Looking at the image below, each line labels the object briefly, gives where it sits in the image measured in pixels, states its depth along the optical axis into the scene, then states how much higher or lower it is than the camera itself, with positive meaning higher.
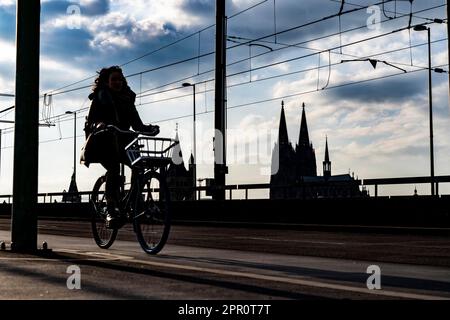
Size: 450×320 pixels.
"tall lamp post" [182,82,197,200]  44.41 +6.49
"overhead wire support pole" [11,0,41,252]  8.15 +0.80
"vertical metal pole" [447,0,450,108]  20.47 +4.89
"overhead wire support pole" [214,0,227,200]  26.30 +3.75
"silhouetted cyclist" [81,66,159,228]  7.68 +0.85
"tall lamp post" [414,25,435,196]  41.19 +5.16
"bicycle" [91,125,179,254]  7.38 +0.12
